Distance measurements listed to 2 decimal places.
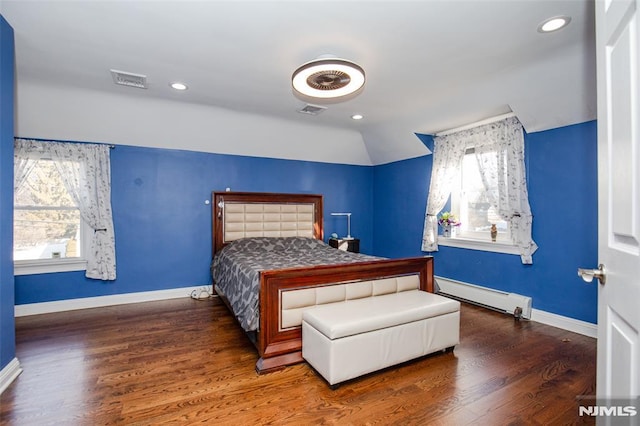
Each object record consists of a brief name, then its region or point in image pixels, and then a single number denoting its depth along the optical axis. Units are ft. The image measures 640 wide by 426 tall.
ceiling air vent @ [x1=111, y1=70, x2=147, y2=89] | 9.47
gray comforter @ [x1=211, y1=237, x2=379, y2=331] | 8.51
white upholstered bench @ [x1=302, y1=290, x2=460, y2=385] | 6.96
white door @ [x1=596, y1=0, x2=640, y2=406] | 2.75
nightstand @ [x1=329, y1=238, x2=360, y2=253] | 16.97
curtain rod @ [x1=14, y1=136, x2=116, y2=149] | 11.87
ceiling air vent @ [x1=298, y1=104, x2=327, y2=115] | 12.45
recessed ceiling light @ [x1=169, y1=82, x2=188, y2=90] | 10.28
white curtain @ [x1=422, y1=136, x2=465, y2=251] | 14.21
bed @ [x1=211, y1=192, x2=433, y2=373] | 8.07
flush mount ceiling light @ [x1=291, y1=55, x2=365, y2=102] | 7.35
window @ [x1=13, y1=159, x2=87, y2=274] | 11.90
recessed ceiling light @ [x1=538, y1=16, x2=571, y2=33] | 6.74
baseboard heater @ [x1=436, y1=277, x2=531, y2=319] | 11.50
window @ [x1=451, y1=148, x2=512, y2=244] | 12.90
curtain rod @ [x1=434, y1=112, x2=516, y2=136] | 11.97
